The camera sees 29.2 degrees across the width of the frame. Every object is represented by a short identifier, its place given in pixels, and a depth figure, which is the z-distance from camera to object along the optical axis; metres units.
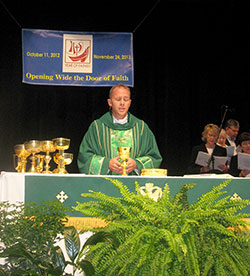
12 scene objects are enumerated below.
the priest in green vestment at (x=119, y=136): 4.72
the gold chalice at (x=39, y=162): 4.62
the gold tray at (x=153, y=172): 3.82
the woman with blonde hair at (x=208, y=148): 6.43
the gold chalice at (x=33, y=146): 4.24
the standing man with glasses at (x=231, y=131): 7.51
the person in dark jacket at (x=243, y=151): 6.53
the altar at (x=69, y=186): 3.42
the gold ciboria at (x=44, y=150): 4.26
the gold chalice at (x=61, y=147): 4.29
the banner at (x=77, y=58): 7.44
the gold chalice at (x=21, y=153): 4.47
